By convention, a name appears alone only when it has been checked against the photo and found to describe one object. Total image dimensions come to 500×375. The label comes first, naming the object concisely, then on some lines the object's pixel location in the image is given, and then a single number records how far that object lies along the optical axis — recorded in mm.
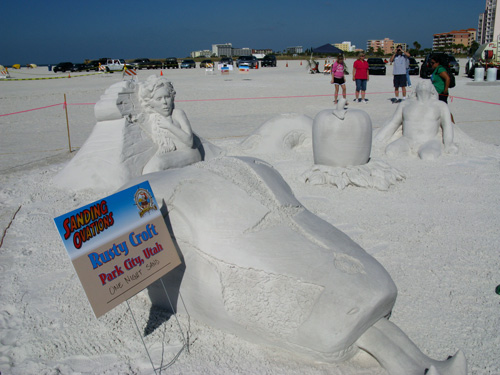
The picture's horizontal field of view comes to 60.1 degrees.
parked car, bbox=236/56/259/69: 31959
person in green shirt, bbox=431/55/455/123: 7851
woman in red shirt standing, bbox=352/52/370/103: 12406
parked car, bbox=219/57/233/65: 34744
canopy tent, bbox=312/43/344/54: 27355
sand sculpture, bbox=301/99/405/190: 5516
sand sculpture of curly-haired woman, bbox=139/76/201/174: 5805
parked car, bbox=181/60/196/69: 35219
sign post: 2156
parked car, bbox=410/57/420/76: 21641
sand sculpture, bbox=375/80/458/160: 6723
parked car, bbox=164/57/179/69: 36031
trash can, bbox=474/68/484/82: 18203
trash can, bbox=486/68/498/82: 18281
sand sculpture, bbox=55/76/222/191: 5461
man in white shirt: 11898
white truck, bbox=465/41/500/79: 20469
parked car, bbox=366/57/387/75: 22969
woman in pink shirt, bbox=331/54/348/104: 11938
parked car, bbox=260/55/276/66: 35469
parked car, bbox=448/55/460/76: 20781
